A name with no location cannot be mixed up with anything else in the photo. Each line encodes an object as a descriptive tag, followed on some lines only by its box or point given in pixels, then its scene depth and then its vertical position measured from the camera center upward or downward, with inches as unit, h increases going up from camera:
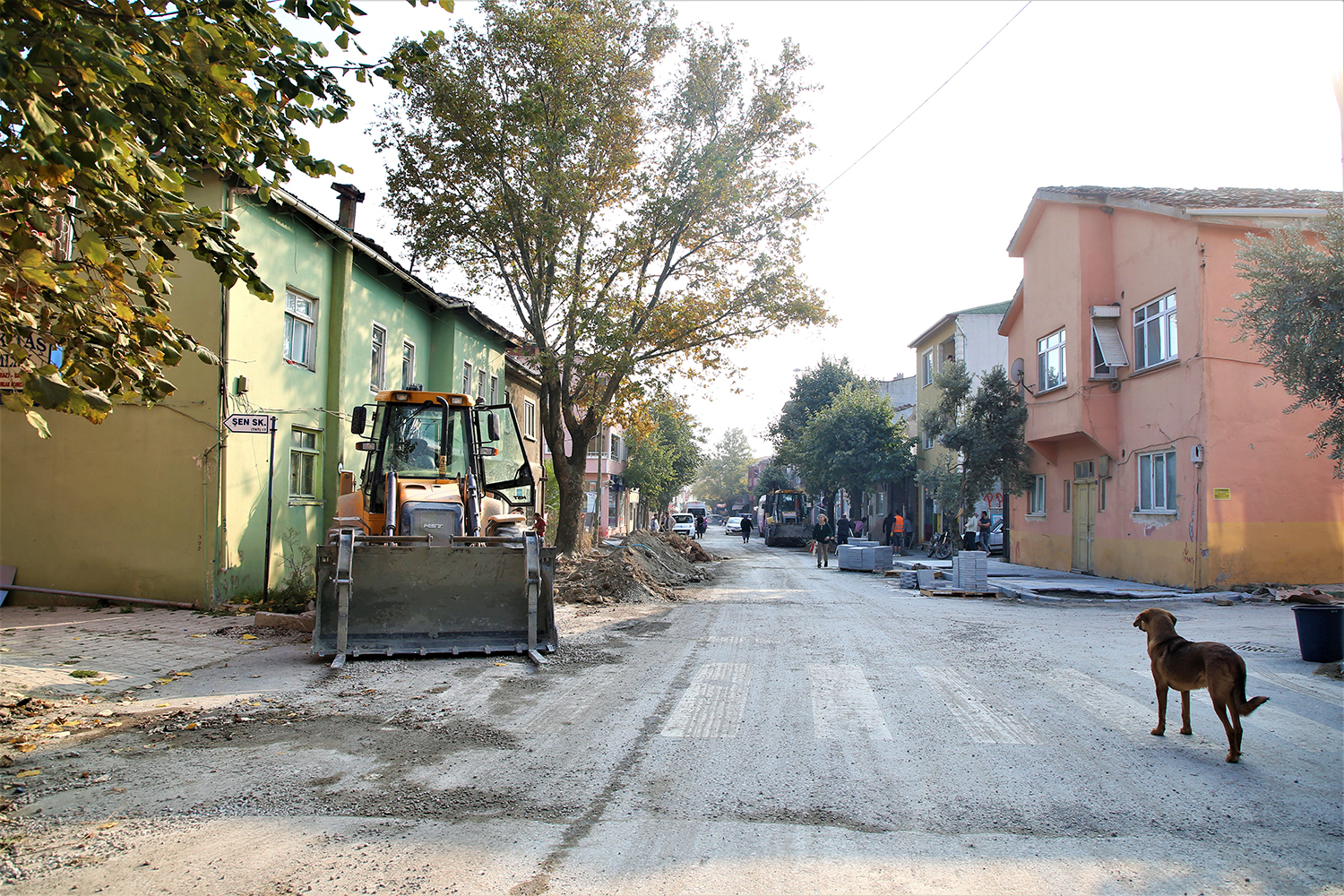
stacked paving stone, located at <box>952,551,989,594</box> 720.3 -51.0
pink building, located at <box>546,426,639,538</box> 1790.7 +44.6
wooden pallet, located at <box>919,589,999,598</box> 708.0 -68.0
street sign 451.5 +42.9
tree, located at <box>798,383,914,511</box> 1563.7 +122.0
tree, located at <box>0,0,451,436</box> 159.9 +71.6
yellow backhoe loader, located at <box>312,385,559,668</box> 346.3 -30.8
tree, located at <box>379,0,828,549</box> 733.3 +290.3
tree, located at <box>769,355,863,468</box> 2003.0 +271.9
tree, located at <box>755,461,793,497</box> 2728.3 +98.7
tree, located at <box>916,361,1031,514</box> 966.4 +88.5
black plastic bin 350.6 -47.8
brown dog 217.5 -41.3
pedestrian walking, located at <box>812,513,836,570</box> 1106.1 -36.5
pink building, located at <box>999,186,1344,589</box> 644.1 +90.6
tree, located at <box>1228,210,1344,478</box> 448.8 +110.2
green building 503.8 +18.3
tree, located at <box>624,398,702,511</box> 2186.3 +121.9
